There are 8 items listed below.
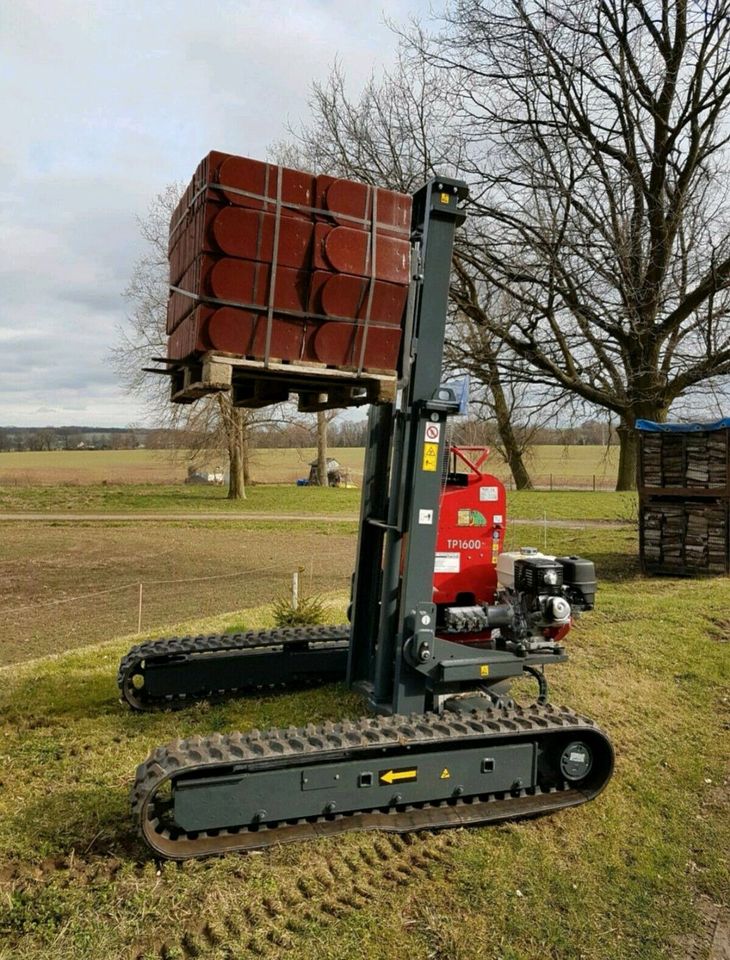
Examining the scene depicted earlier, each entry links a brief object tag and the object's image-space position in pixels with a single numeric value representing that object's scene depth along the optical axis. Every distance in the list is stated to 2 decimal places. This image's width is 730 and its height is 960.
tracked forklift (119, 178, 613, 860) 4.50
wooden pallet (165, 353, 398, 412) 4.58
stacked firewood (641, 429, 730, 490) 13.88
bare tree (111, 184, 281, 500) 37.69
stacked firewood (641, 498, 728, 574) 14.08
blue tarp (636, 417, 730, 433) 13.86
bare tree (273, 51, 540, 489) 14.64
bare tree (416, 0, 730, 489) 14.79
